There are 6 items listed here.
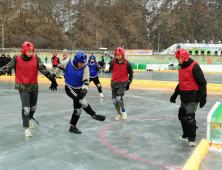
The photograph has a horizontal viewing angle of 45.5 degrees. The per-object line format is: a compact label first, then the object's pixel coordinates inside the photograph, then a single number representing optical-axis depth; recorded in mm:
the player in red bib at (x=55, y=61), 16592
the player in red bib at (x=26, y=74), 5168
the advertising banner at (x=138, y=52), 65150
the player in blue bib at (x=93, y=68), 10117
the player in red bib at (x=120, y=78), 6719
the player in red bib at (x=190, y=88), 4676
